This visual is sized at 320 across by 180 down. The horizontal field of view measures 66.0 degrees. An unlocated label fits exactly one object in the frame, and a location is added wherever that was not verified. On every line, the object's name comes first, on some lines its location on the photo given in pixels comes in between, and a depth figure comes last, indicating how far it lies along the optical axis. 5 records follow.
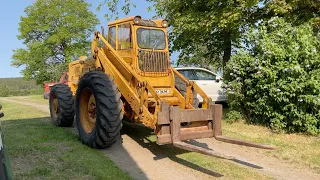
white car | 9.26
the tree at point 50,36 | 25.89
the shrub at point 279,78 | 5.65
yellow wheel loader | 4.15
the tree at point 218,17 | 8.33
